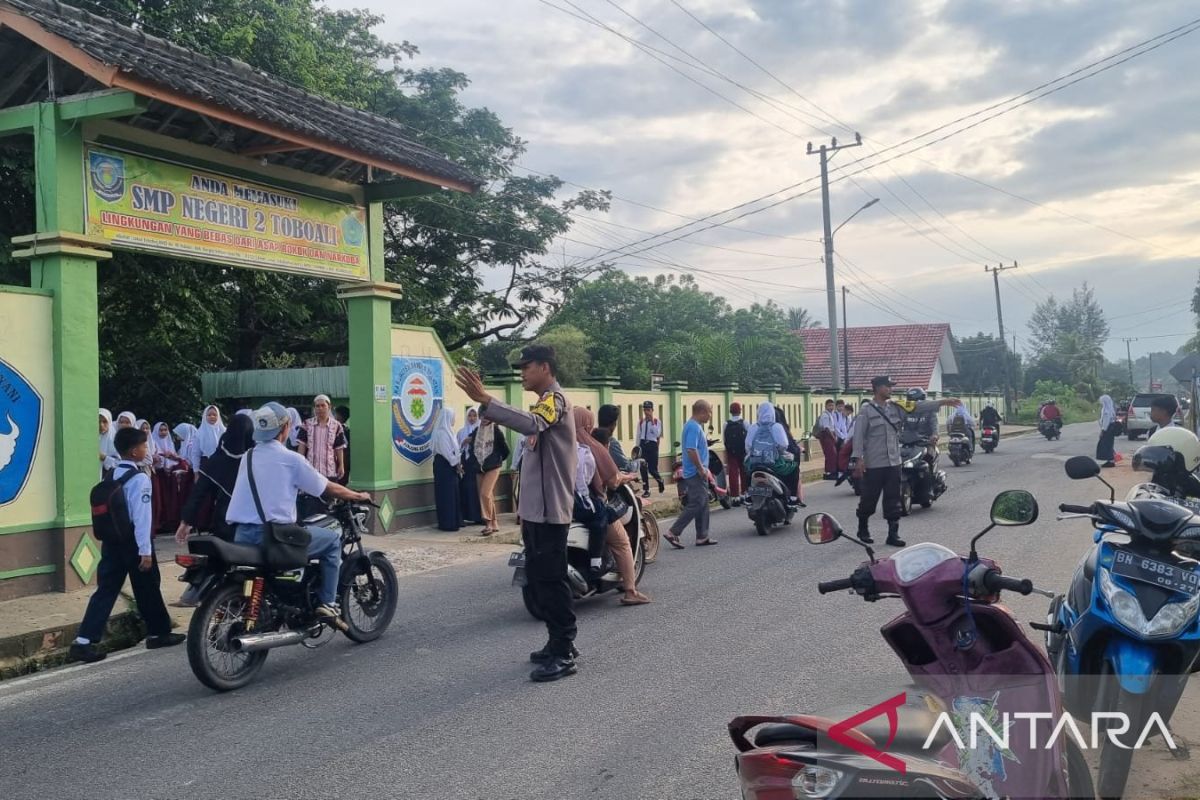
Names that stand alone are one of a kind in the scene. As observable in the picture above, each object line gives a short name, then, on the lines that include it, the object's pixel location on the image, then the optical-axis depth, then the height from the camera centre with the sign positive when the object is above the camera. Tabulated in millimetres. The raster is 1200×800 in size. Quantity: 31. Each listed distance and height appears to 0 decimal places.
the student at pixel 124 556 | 6895 -806
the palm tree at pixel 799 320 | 74275 +7401
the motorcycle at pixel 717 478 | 11711 -825
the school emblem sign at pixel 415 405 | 13156 +351
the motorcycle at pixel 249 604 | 5719 -1032
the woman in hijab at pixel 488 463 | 13031 -462
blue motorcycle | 3457 -791
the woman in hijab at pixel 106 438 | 11541 +51
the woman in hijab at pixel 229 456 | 7934 -150
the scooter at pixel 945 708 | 2459 -815
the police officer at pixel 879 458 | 10414 -477
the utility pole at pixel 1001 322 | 54800 +4931
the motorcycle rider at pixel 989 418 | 26906 -241
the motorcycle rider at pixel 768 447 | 12359 -367
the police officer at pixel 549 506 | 5840 -480
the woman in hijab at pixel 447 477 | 13070 -634
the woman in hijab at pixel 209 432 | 13289 +86
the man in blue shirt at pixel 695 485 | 11055 -732
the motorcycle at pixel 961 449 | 22531 -887
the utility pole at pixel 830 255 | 28625 +4684
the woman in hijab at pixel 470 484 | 13430 -750
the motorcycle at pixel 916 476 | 13406 -886
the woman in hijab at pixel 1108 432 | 20609 -572
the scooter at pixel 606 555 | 7598 -1056
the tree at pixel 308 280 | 15398 +3787
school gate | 8680 +2575
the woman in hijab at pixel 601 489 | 7586 -514
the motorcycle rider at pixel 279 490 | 6145 -347
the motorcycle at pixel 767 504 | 11805 -1041
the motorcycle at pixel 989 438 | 26984 -787
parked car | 35522 -529
